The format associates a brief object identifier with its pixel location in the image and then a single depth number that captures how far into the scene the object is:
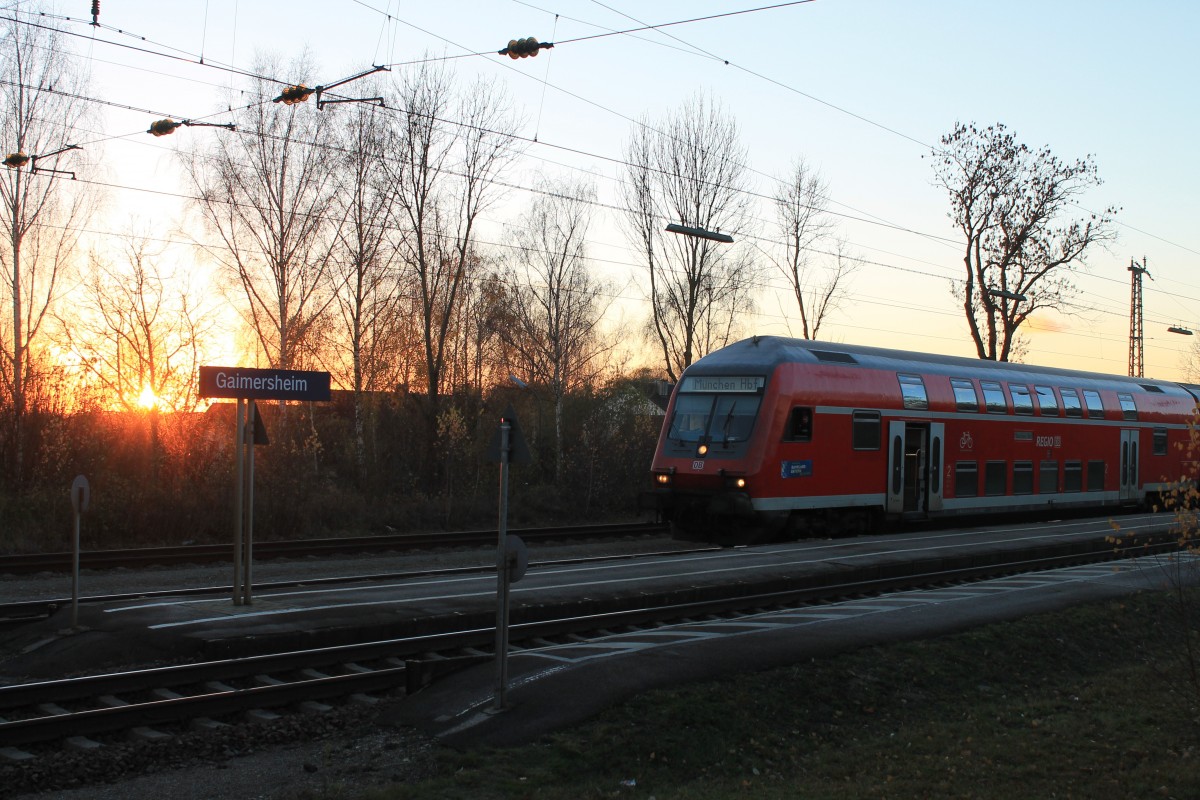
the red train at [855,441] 20.33
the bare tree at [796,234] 43.50
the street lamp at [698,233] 21.94
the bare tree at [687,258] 40.09
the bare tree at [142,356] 28.94
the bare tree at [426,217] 33.75
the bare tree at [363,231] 33.22
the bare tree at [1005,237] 41.91
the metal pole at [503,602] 8.66
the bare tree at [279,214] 31.64
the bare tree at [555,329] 41.25
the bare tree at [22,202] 28.62
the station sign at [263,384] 12.46
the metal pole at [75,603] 11.28
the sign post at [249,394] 12.46
